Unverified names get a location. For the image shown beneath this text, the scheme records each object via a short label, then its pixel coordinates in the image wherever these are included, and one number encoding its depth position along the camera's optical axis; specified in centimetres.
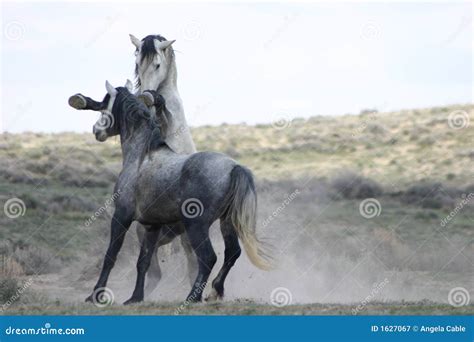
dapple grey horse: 1158
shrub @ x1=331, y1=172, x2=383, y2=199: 3344
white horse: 1355
